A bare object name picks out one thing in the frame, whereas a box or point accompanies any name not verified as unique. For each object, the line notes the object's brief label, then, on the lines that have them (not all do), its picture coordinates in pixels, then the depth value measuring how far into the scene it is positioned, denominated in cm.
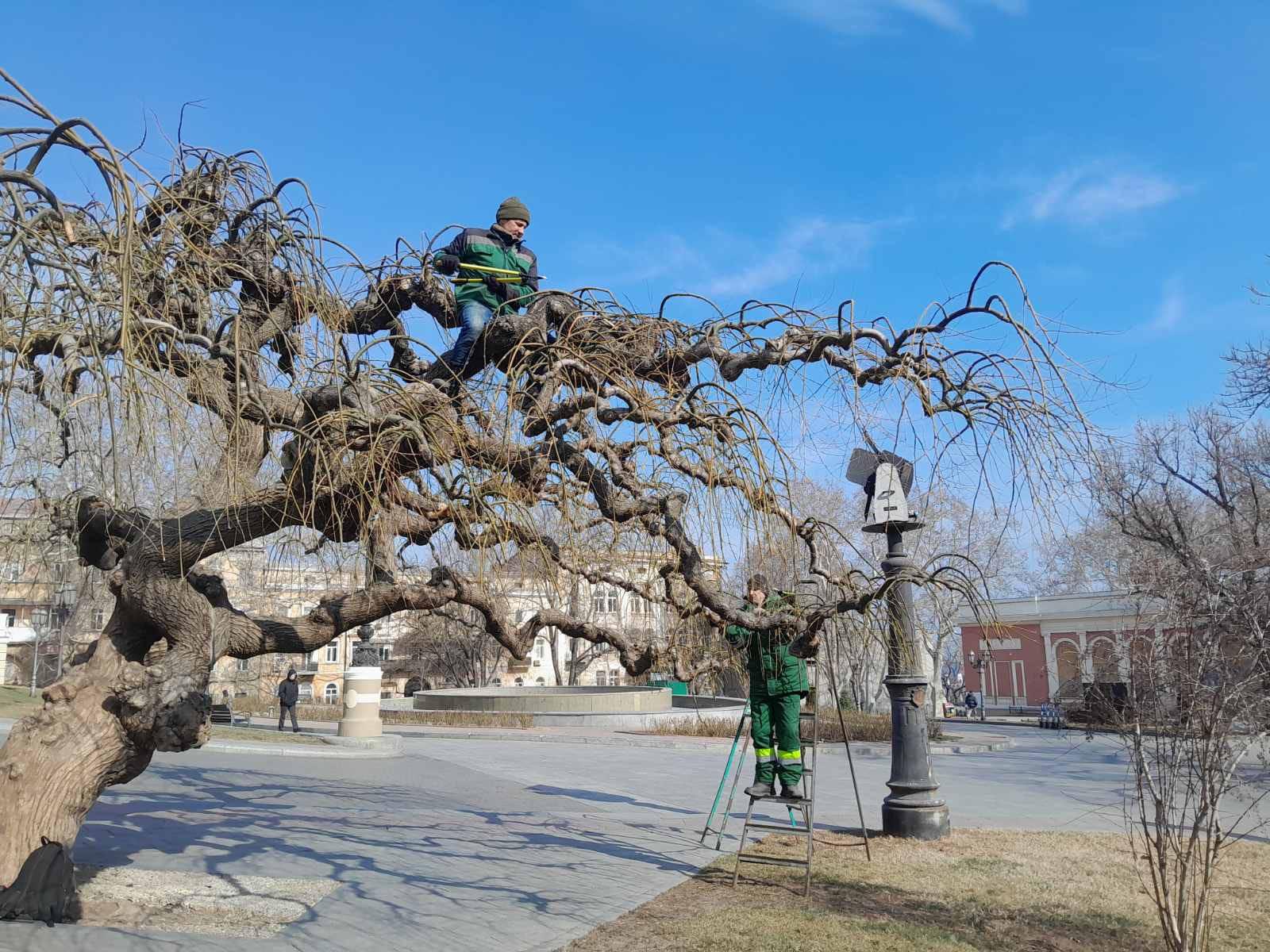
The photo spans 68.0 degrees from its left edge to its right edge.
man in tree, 583
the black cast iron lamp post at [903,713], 848
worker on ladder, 785
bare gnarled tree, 402
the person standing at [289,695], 2370
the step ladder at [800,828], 662
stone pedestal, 1939
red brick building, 4019
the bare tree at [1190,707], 456
